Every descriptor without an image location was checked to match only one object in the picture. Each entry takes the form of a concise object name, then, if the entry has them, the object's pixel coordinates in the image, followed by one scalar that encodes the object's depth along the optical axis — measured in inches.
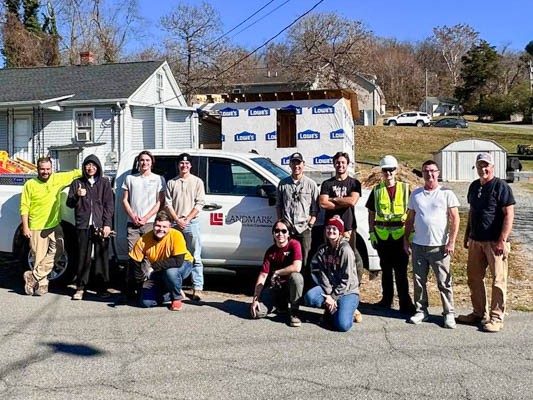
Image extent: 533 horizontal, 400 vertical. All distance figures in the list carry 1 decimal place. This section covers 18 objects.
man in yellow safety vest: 269.7
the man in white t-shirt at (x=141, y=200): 297.4
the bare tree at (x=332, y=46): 1980.8
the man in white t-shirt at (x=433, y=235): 253.6
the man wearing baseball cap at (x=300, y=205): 279.4
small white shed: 1210.6
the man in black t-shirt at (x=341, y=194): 276.4
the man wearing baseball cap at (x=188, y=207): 293.3
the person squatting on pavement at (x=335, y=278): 249.0
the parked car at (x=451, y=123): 2334.0
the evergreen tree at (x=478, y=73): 3154.5
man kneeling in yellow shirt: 279.4
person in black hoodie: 301.9
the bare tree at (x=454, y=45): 3752.5
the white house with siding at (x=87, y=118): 1040.2
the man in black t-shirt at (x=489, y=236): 241.1
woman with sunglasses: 259.3
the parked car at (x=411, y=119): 2445.7
